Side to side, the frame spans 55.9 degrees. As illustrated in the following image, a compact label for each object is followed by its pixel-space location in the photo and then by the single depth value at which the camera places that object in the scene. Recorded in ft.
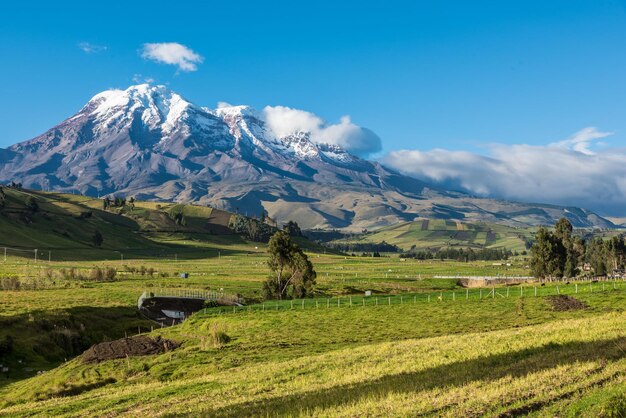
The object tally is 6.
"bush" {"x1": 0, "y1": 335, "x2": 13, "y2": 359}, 207.29
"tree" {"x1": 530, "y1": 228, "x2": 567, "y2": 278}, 451.94
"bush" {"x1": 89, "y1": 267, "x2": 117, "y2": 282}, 452.18
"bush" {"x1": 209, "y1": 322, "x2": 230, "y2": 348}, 187.20
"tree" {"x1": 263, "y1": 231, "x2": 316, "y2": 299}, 324.19
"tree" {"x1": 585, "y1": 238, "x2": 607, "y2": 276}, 584.81
